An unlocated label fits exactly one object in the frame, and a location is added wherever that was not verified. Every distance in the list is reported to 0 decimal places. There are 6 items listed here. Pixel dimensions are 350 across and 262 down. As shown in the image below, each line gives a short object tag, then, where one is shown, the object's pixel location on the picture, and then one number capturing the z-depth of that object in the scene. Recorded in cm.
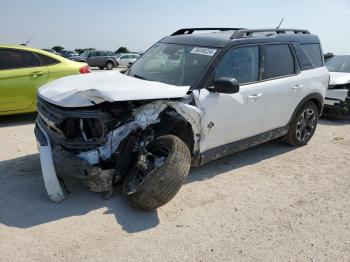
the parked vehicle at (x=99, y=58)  2931
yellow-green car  697
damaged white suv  382
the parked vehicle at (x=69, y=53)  3357
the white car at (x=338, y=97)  829
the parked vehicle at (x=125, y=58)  3183
